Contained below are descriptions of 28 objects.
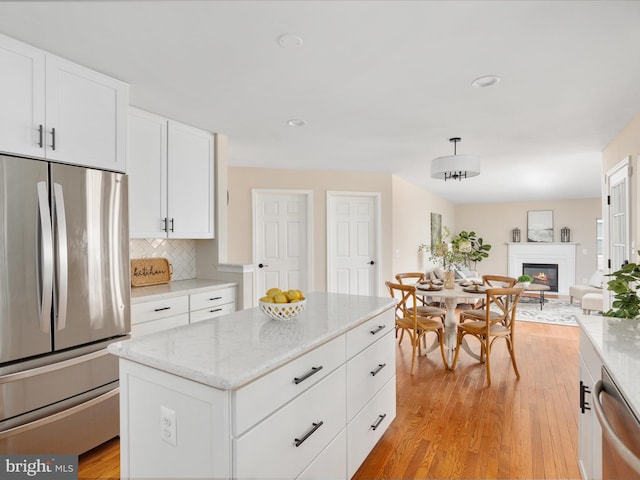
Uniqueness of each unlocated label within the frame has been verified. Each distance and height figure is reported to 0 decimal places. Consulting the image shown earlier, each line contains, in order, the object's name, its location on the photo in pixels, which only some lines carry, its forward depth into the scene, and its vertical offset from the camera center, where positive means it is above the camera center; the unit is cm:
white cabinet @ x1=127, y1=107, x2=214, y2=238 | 289 +57
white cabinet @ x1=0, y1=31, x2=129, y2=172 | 189 +79
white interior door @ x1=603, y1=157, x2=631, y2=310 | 343 +27
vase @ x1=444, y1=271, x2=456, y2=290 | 412 -45
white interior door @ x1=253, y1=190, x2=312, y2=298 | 528 +3
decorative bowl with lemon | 171 -31
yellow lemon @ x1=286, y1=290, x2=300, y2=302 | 177 -27
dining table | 369 -66
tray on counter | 309 -27
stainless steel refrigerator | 183 -35
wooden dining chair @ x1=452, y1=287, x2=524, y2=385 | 323 -86
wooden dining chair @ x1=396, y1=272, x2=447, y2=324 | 393 -80
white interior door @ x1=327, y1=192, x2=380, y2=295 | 556 -2
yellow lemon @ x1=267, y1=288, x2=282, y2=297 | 178 -26
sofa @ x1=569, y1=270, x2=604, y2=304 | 639 -89
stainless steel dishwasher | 92 -55
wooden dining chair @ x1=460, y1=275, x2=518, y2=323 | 367 -77
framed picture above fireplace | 909 +38
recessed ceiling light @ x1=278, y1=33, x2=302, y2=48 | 188 +109
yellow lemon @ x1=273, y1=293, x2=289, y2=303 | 172 -28
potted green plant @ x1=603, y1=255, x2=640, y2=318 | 178 -27
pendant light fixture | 357 +77
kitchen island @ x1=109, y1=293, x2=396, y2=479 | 112 -57
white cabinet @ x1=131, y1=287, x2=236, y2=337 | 262 -56
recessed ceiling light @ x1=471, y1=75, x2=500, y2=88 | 236 +109
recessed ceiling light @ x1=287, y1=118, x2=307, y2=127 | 328 +112
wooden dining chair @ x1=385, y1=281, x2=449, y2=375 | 352 -86
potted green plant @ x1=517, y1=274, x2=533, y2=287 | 762 -84
